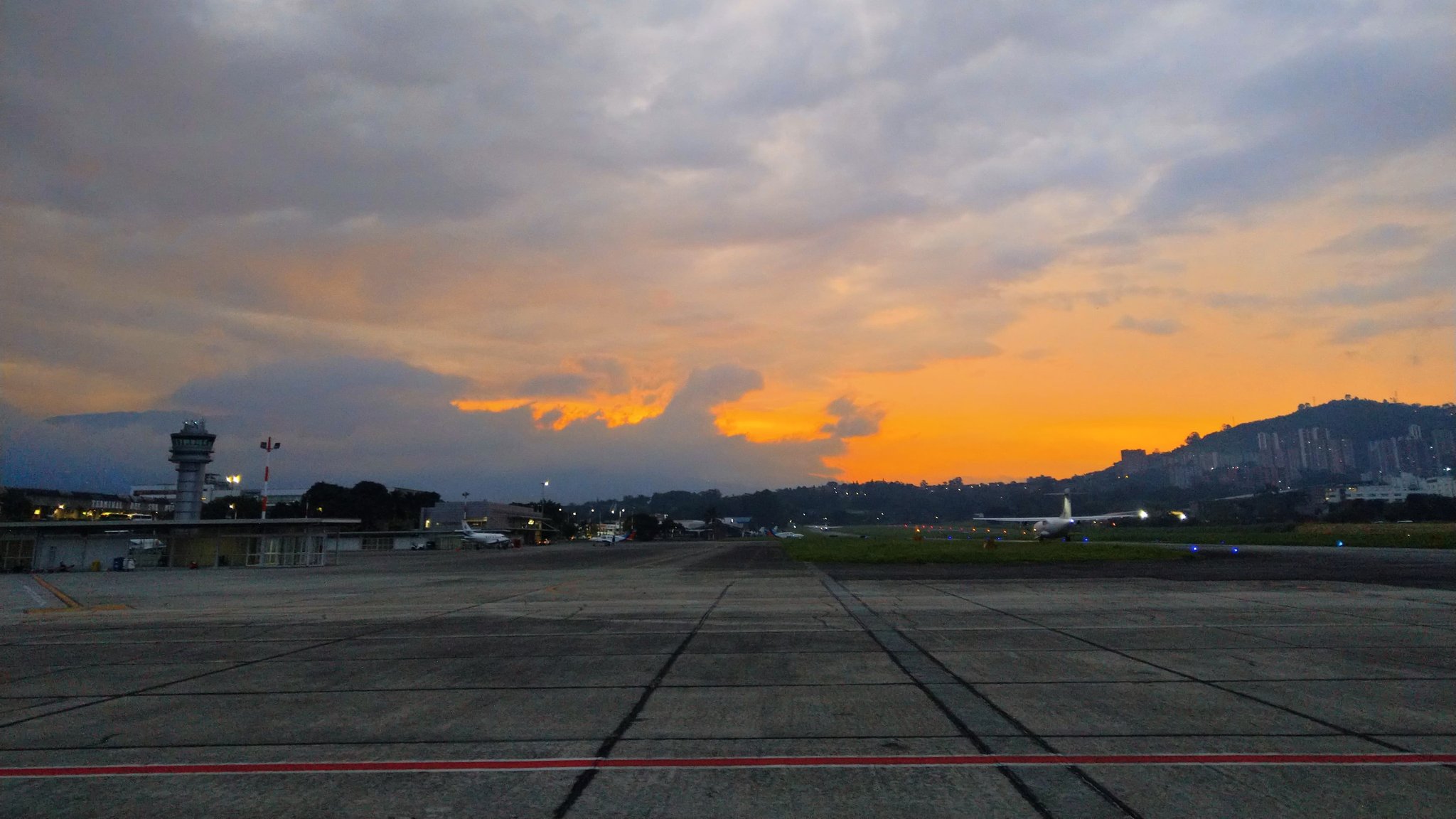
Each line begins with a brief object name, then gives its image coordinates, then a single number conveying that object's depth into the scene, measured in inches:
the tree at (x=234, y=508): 6407.5
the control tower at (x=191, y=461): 3604.8
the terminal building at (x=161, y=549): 2194.9
